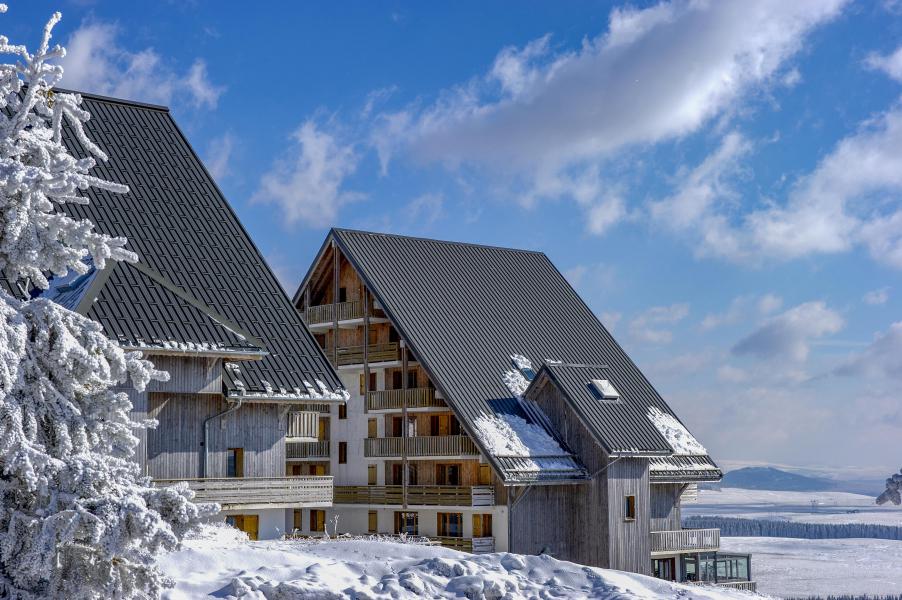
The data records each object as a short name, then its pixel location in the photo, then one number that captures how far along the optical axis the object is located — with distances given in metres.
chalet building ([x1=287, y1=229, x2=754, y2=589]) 51.84
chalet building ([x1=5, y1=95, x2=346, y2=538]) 37.84
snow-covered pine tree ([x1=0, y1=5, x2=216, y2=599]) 19.72
